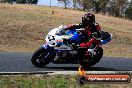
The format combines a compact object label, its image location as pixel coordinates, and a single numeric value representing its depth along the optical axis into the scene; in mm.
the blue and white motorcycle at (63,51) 11688
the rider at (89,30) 11621
